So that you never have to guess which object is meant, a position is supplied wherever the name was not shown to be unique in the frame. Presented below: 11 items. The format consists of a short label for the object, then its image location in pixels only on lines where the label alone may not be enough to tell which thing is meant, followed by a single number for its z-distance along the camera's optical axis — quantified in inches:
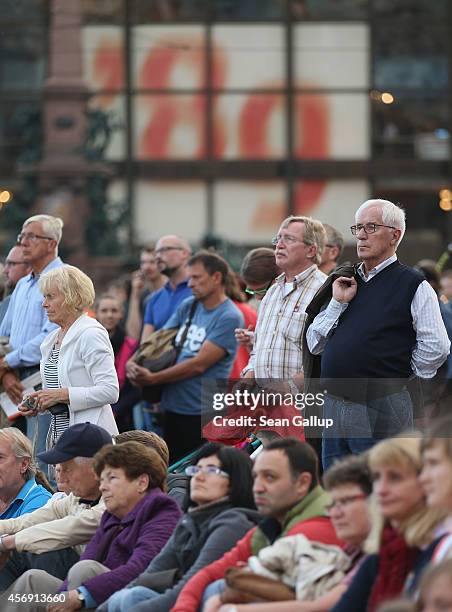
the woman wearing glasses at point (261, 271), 807.1
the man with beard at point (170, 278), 1014.4
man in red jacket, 514.6
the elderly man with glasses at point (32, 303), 863.1
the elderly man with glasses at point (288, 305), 705.6
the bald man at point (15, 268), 946.7
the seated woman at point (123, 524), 592.4
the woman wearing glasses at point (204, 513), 555.5
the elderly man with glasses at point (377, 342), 644.1
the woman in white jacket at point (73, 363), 737.6
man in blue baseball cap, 630.5
